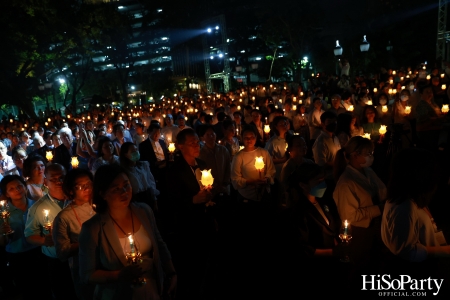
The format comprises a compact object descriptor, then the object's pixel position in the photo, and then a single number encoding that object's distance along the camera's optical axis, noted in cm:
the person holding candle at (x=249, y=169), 511
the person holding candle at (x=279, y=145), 612
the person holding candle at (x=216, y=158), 512
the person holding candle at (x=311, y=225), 307
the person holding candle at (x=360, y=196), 351
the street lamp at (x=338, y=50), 1914
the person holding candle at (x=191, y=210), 420
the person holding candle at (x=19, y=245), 402
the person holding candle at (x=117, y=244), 250
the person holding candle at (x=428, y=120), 764
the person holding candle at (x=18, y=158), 692
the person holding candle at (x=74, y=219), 308
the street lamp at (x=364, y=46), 1736
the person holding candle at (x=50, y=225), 354
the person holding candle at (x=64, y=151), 839
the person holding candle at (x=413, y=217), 257
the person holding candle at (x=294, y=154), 484
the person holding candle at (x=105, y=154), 599
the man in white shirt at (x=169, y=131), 964
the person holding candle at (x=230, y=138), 695
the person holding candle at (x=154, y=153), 800
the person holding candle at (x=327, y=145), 546
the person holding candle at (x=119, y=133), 862
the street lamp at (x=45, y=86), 2600
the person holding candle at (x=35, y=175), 449
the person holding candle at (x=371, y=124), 700
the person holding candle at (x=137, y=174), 534
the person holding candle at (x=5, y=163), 711
